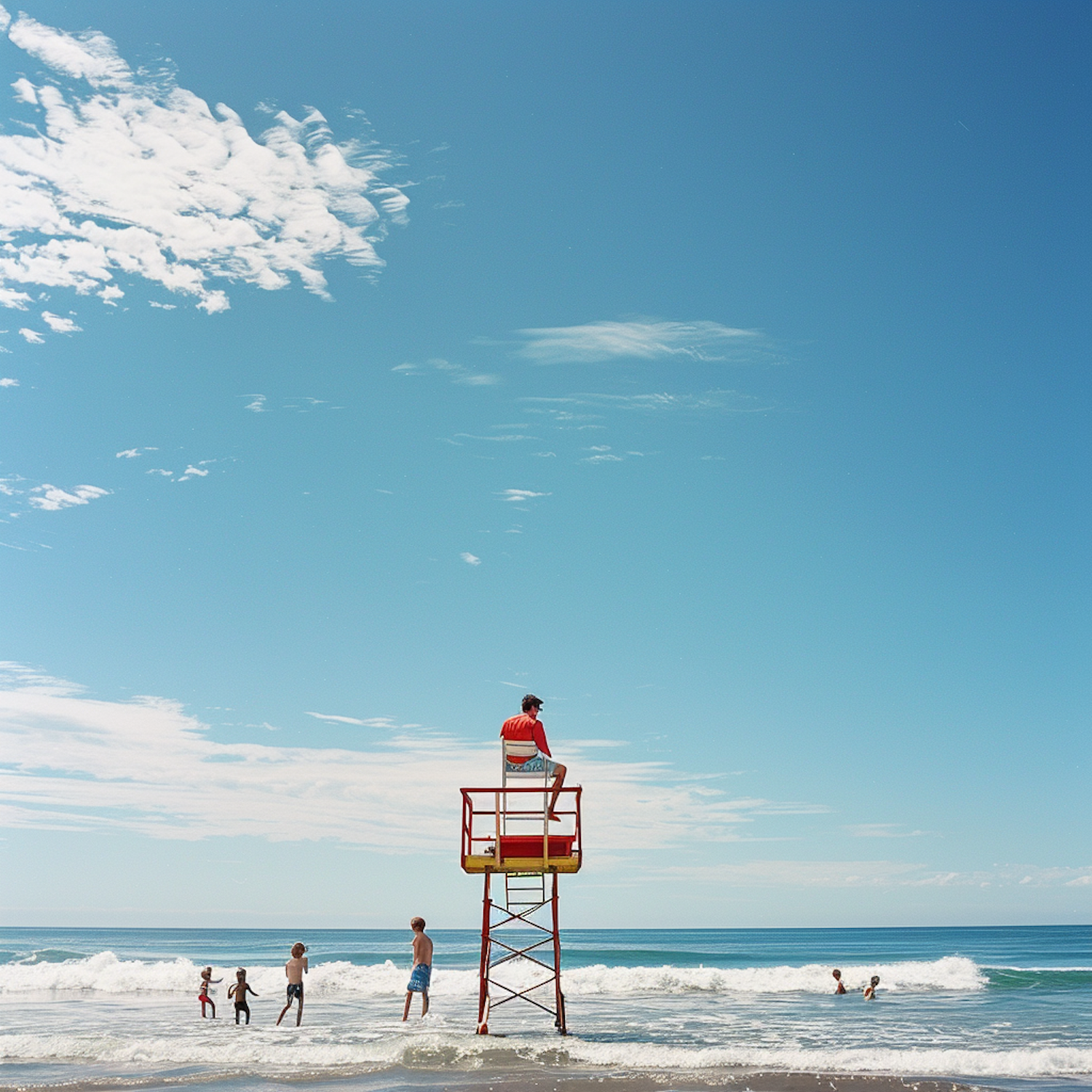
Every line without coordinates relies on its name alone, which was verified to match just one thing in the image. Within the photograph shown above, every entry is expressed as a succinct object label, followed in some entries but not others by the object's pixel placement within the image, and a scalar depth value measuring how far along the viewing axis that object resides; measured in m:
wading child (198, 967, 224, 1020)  22.69
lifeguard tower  15.95
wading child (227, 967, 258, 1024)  20.34
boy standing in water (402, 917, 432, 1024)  18.00
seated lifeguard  15.30
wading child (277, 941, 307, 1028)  19.95
